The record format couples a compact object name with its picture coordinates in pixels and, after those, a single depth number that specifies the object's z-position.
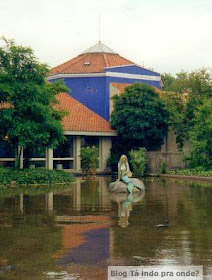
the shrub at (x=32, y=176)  28.06
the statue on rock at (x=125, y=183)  23.45
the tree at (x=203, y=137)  36.12
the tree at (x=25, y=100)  28.75
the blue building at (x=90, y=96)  39.38
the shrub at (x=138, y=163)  38.16
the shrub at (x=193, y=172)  34.26
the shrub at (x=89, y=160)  38.28
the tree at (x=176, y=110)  41.38
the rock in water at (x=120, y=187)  23.48
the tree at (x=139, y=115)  40.22
